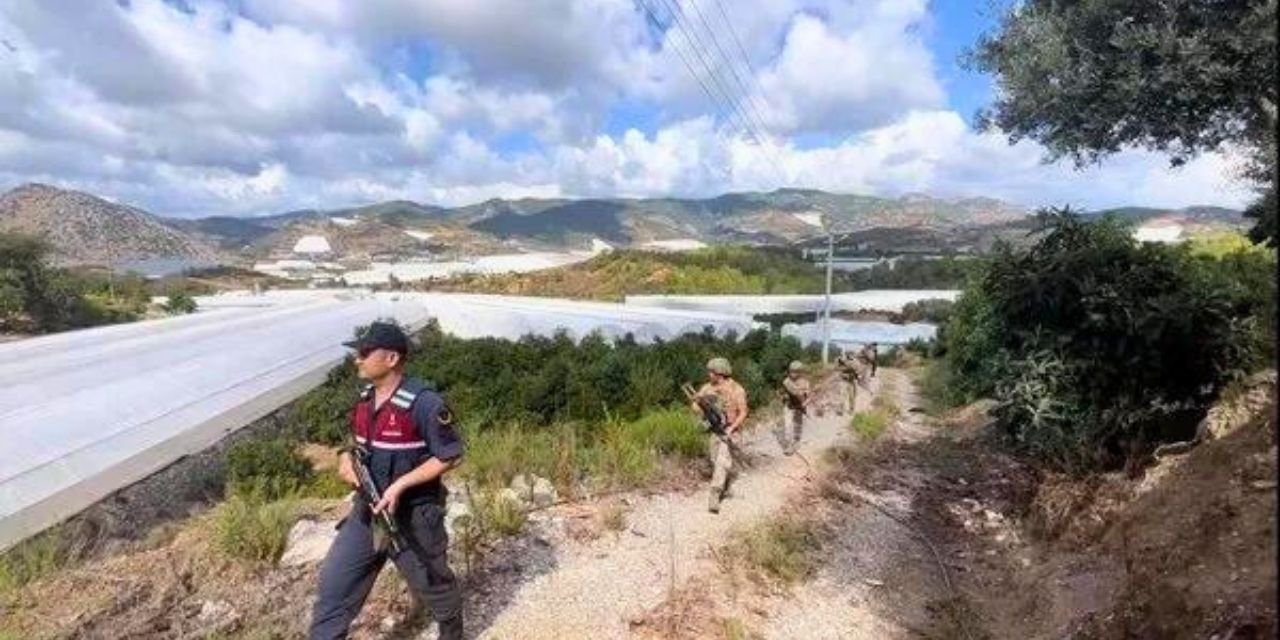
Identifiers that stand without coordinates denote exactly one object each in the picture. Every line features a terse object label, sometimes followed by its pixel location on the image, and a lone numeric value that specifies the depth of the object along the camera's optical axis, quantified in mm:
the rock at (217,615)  5750
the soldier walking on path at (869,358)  31844
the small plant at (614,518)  8152
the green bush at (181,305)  56122
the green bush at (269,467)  13586
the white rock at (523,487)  8458
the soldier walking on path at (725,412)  9172
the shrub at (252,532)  6730
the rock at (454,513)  7307
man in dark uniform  4656
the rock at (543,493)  8498
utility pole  35375
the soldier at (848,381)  21203
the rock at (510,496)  8039
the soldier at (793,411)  13242
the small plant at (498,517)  7359
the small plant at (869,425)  16406
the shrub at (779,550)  7547
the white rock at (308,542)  6805
